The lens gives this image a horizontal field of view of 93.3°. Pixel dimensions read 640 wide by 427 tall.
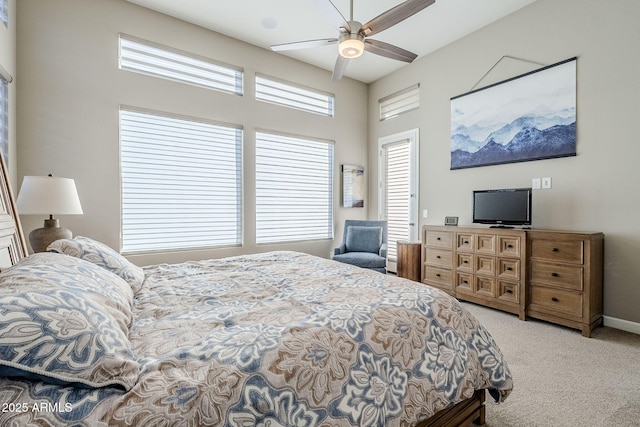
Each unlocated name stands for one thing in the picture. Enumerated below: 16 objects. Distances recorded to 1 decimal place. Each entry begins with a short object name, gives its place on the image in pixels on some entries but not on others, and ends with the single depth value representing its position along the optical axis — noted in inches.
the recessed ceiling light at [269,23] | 144.8
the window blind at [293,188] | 173.8
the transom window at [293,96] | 172.8
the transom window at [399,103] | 185.9
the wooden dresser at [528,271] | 106.6
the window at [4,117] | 103.3
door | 187.0
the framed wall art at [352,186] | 206.1
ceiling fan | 90.5
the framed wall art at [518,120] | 123.1
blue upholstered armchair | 162.2
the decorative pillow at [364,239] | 176.6
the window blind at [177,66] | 136.1
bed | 28.6
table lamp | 94.0
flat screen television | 125.0
